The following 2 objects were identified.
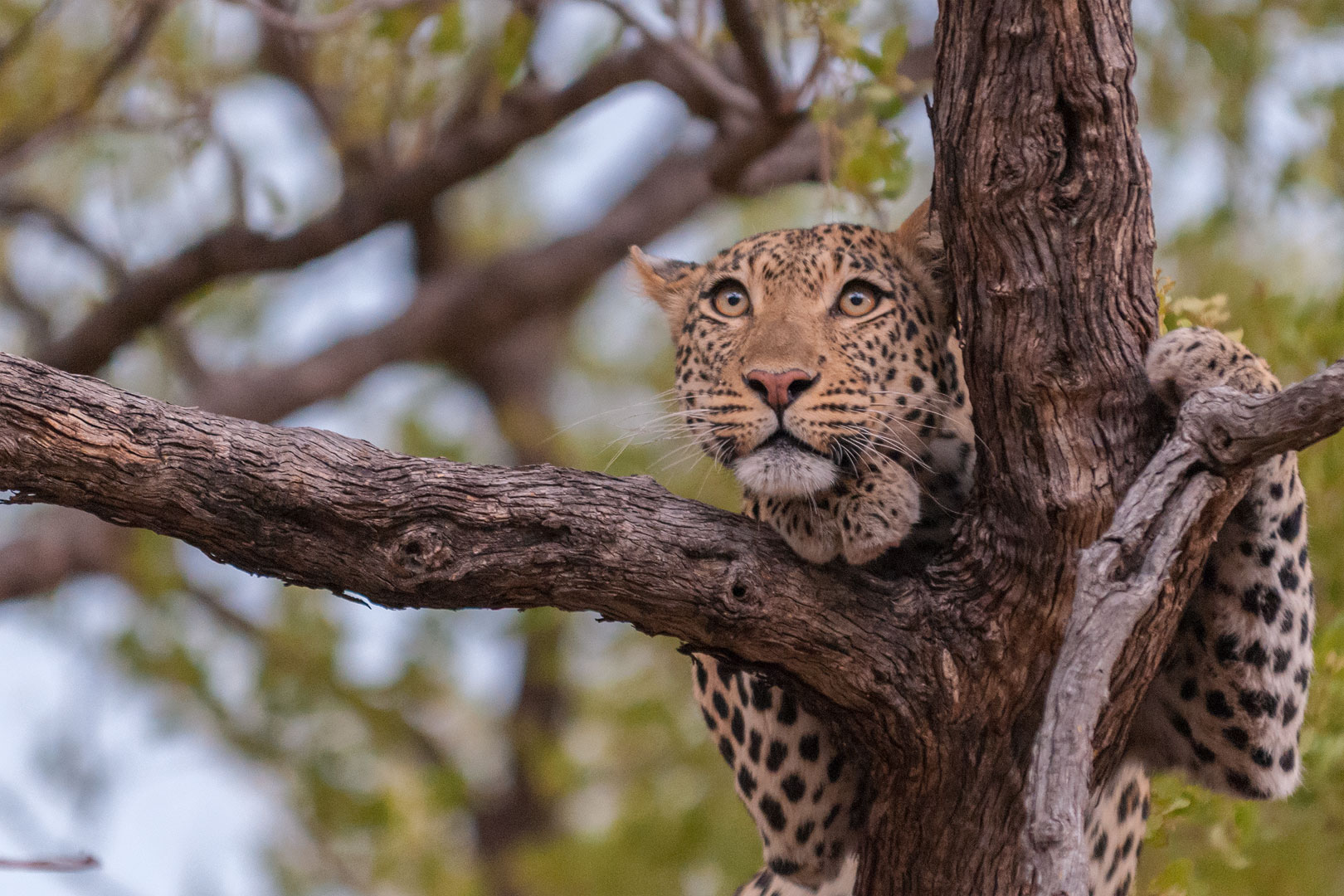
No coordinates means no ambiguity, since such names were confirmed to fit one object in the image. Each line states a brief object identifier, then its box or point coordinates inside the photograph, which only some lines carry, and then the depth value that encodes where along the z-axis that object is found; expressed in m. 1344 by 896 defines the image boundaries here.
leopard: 10.37
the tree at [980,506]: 9.06
